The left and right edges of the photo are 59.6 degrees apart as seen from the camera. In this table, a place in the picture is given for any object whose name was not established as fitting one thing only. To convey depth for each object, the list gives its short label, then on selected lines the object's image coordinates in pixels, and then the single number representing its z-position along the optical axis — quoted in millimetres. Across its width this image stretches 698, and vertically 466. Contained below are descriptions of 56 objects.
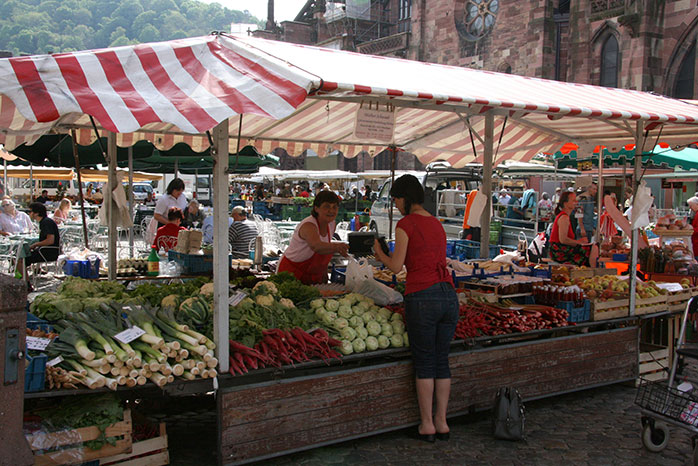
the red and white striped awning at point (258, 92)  3447
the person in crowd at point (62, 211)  15473
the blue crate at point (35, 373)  3527
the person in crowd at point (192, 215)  14531
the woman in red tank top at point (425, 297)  4551
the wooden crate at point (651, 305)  6383
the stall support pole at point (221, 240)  4031
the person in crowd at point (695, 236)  10203
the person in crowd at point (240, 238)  9930
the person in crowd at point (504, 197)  19000
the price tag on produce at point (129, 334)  3816
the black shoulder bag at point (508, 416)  4793
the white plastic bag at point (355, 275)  5758
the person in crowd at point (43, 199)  22942
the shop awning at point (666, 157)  11273
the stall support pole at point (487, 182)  7211
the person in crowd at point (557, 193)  19584
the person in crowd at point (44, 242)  9430
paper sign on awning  5695
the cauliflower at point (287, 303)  4902
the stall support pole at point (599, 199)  9532
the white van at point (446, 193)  15938
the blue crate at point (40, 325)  4012
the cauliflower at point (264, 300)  4777
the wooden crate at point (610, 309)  6047
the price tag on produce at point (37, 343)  3637
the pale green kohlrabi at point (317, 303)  4996
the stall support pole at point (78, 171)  6129
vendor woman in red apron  6016
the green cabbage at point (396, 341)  4797
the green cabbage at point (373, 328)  4770
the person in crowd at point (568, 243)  8211
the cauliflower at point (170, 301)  4586
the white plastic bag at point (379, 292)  5441
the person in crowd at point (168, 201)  10070
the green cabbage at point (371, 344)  4656
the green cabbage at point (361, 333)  4711
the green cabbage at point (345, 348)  4525
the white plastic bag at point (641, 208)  5926
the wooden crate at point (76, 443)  3582
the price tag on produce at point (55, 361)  3621
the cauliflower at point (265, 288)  5004
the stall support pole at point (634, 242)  6133
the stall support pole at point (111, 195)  6409
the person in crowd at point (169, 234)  9055
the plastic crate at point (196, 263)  7418
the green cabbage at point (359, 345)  4602
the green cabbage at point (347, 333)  4629
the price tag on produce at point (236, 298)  4656
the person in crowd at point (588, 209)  14653
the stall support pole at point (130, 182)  8970
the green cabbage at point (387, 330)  4816
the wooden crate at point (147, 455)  3887
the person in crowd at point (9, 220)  12352
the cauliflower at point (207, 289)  4797
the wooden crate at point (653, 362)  6434
